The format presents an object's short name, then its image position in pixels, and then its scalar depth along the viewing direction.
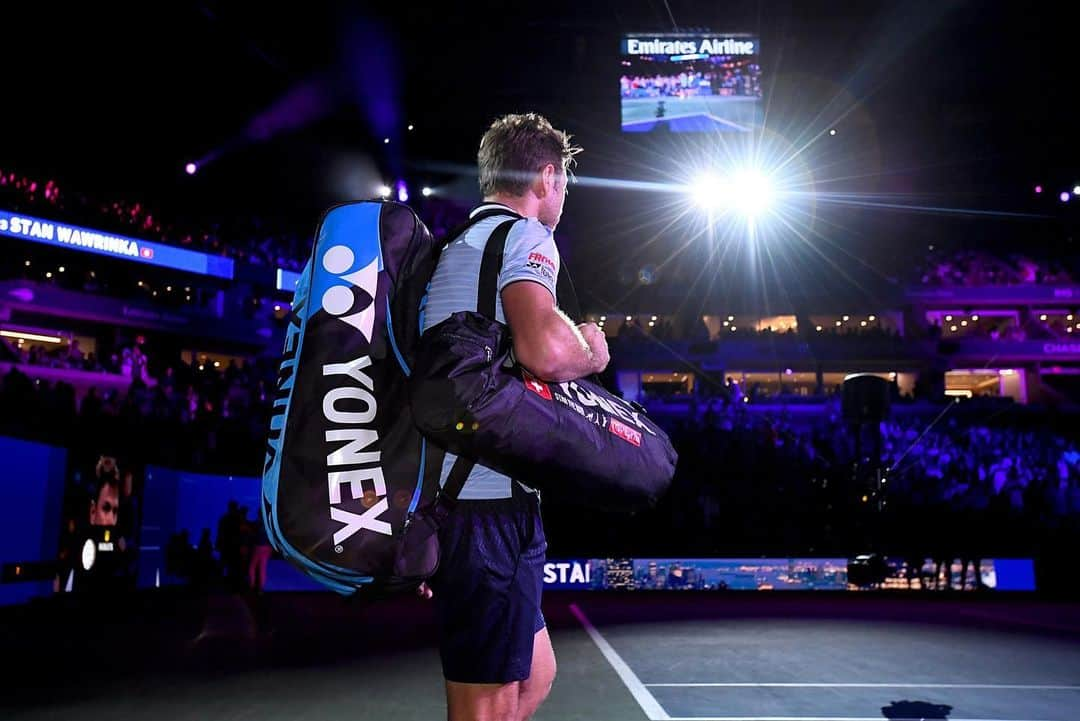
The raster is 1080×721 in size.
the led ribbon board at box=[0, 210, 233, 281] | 26.50
